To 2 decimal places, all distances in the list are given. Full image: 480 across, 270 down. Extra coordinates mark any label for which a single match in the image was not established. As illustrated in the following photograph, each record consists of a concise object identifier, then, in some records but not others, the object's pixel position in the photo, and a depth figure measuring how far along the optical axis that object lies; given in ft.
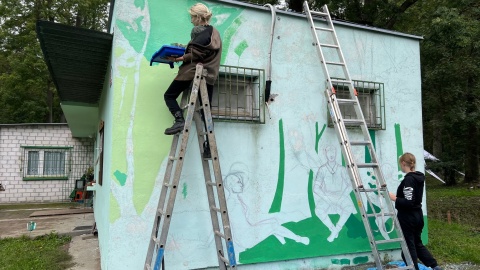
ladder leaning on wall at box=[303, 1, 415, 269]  12.60
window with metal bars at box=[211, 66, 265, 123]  14.29
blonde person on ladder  11.32
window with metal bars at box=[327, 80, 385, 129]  16.85
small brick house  46.85
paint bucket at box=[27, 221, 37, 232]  24.47
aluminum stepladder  10.62
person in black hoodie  13.75
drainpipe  14.58
